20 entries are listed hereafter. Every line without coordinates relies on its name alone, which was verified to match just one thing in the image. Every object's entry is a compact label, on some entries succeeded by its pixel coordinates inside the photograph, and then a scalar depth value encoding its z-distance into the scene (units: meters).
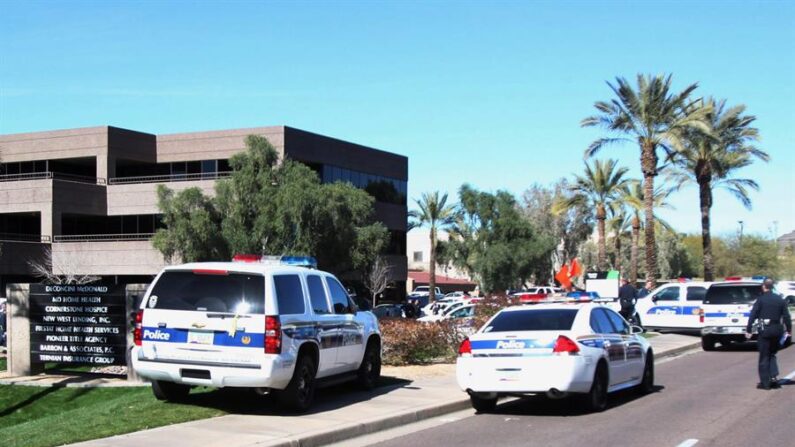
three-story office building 50.69
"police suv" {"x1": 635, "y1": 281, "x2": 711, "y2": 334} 27.23
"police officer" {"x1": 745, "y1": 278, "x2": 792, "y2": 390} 14.56
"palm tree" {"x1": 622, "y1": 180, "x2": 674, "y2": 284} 49.91
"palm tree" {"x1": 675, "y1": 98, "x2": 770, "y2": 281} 43.12
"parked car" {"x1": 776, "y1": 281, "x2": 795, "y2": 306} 49.84
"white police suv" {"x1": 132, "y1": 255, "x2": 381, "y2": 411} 10.75
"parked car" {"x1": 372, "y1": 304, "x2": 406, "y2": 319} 37.82
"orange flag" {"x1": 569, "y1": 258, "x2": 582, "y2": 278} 24.39
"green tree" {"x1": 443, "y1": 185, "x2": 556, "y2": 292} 61.59
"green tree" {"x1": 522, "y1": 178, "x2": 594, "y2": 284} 71.19
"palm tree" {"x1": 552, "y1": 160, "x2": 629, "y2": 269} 51.12
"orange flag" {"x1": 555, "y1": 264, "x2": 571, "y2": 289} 24.25
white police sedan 11.55
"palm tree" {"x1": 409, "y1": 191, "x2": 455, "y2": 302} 61.28
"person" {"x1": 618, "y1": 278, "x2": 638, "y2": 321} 26.45
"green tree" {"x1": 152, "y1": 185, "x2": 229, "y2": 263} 41.06
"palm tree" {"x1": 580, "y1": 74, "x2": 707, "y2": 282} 37.19
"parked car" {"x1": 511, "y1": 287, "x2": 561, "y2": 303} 47.47
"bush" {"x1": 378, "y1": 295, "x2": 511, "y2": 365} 17.83
